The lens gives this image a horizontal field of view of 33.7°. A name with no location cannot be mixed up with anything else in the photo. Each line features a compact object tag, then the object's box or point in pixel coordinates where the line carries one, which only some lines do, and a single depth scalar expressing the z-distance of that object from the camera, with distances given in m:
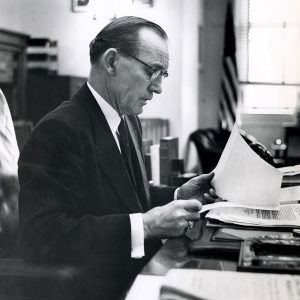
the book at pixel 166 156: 1.84
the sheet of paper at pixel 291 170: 1.62
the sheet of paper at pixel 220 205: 1.14
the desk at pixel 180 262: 0.80
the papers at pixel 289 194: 1.37
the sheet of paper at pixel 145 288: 0.68
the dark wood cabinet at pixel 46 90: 2.71
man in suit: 1.01
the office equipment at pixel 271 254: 0.75
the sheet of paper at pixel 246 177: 1.18
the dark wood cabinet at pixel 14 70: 3.85
